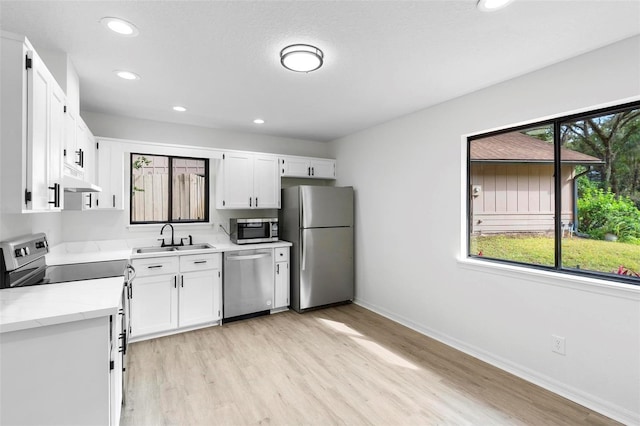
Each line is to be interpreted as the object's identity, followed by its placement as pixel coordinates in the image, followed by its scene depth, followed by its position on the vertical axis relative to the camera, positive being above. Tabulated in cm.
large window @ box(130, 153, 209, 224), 389 +31
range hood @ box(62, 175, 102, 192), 201 +21
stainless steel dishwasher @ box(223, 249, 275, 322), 375 -87
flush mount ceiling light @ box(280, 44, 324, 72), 214 +110
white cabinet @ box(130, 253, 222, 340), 325 -90
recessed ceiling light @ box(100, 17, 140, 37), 183 +114
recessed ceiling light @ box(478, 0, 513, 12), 166 +113
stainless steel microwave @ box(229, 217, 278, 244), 403 -24
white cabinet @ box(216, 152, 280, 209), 407 +43
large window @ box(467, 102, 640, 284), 220 +15
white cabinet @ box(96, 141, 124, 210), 335 +42
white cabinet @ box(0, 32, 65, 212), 146 +42
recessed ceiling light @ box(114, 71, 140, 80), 253 +115
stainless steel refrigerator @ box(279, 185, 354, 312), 414 -41
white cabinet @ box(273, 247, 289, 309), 413 -89
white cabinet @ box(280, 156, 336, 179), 455 +70
